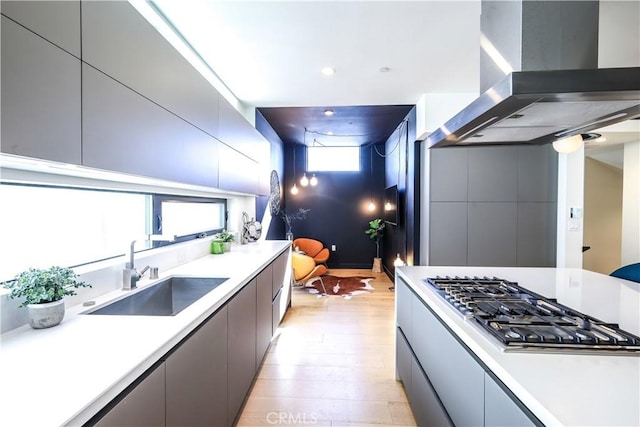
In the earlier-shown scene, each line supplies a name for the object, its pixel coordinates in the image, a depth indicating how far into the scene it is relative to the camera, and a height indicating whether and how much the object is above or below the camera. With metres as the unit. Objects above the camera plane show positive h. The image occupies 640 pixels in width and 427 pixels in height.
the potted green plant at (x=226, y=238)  3.04 -0.32
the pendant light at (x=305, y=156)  5.86 +1.26
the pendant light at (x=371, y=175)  6.79 +0.81
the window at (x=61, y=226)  1.23 -0.10
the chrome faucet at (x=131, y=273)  1.64 -0.38
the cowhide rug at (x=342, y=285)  4.84 -1.41
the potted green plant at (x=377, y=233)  6.41 -0.56
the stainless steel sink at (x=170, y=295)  1.68 -0.56
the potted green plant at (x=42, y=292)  1.06 -0.32
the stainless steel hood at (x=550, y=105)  0.99 +0.42
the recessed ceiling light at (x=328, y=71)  2.78 +1.36
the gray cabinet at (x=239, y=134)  2.44 +0.76
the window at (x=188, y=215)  2.28 -0.07
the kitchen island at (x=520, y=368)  0.68 -0.46
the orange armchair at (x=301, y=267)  4.38 -0.90
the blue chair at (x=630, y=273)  1.92 -0.43
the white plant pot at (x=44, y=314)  1.08 -0.41
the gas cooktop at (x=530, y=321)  0.91 -0.43
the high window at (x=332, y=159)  6.89 +1.20
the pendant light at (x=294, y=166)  6.80 +1.02
